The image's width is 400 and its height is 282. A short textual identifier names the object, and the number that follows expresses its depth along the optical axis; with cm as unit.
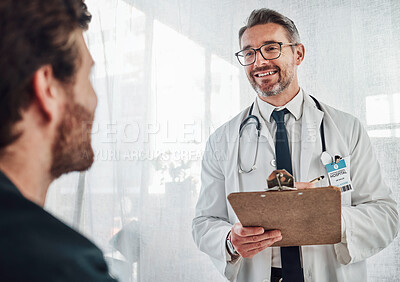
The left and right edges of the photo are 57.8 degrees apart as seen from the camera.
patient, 44
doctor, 146
